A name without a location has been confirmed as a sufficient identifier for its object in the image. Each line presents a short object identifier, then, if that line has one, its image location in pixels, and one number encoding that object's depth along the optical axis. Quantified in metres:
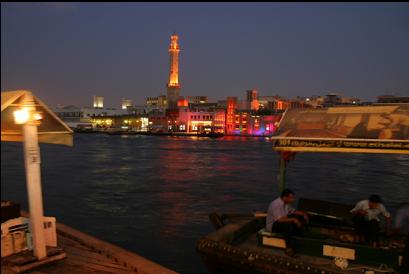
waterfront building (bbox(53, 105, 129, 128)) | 181.73
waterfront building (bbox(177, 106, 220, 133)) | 137.00
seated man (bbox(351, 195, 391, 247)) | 6.24
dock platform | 5.52
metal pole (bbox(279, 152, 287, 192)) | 7.29
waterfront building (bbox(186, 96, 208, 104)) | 196.69
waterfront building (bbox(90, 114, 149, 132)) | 156.88
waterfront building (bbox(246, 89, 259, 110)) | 152.62
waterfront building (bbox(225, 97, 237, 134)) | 136.38
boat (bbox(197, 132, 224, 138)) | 119.56
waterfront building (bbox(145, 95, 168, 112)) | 178.95
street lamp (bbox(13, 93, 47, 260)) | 5.30
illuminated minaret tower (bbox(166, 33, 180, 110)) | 153.25
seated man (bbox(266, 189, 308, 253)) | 6.36
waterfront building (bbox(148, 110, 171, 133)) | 143.50
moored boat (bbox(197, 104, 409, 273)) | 5.98
